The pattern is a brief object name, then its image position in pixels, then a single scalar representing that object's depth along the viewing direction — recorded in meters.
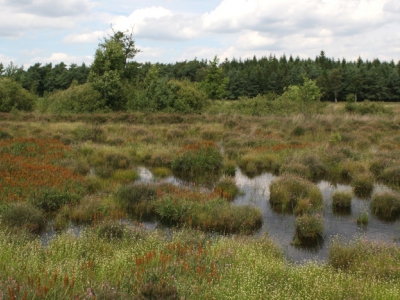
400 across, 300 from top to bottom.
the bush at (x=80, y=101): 33.69
